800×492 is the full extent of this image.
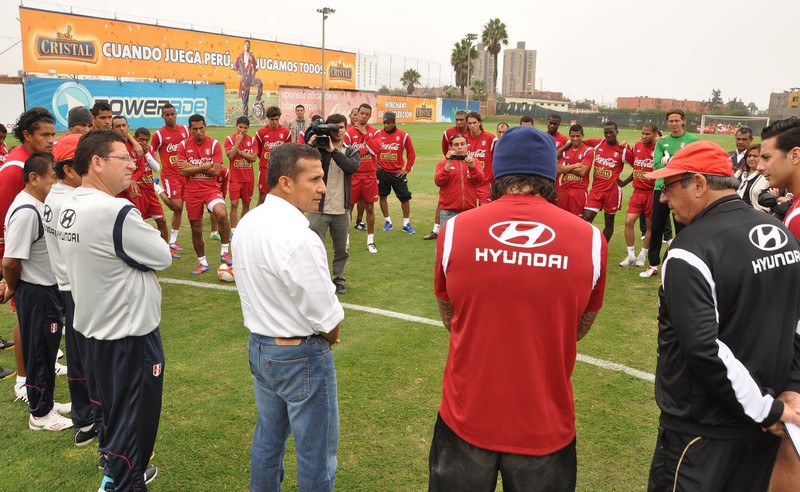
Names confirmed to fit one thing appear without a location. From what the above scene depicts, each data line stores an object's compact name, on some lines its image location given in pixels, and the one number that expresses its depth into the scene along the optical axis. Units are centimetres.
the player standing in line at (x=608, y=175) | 982
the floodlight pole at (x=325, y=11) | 3934
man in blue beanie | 213
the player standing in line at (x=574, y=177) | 990
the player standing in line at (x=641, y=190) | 940
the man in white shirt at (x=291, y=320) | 279
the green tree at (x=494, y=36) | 8294
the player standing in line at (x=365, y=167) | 1045
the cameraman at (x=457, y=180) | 858
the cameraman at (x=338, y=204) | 758
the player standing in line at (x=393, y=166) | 1196
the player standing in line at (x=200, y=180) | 887
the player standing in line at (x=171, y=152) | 983
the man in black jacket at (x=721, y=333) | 232
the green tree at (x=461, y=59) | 8319
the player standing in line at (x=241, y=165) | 1097
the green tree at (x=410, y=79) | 8225
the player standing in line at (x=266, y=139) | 1178
